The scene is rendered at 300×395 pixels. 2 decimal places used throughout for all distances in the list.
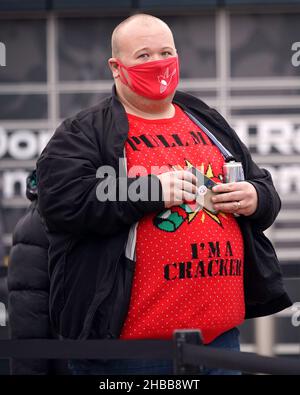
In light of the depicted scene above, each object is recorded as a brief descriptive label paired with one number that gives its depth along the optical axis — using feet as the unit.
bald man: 22.07
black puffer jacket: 29.58
